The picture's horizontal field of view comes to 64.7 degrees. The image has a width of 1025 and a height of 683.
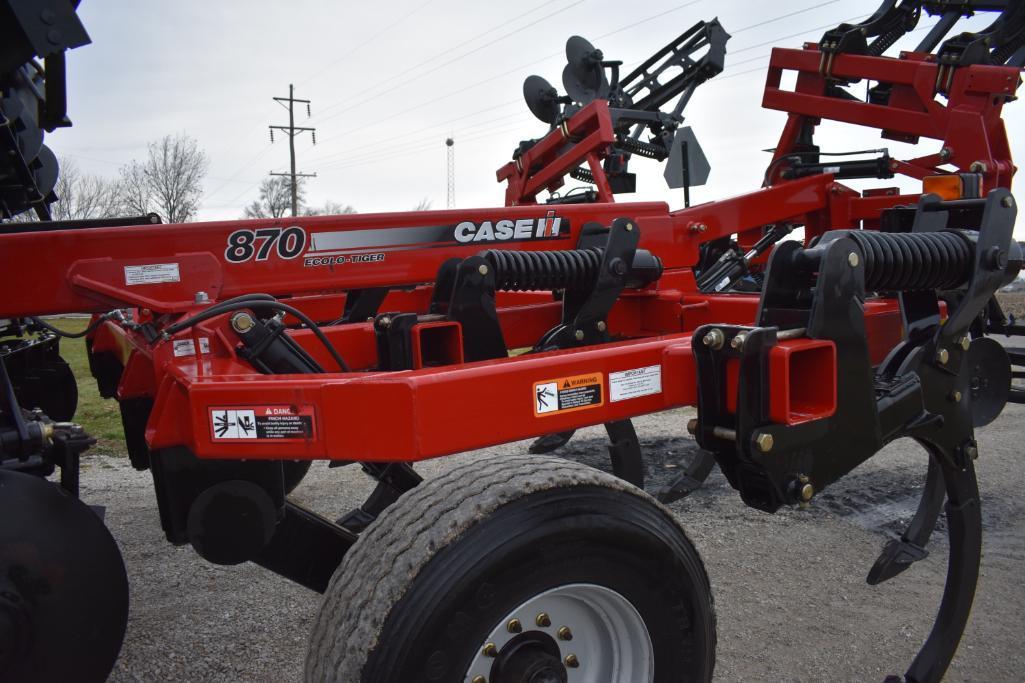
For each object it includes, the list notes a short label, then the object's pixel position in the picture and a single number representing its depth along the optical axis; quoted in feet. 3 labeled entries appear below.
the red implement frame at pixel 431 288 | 5.78
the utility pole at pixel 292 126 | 129.59
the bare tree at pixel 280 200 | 129.49
